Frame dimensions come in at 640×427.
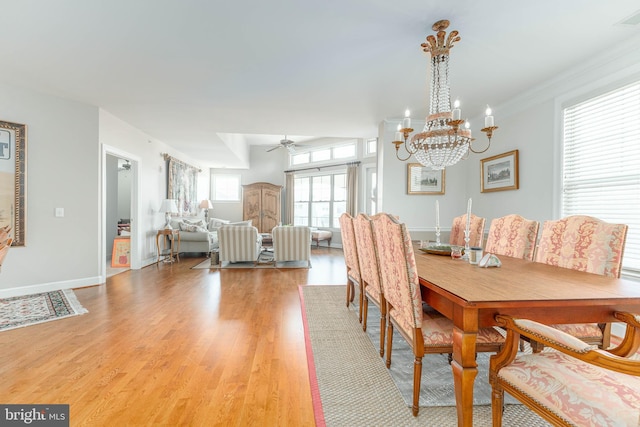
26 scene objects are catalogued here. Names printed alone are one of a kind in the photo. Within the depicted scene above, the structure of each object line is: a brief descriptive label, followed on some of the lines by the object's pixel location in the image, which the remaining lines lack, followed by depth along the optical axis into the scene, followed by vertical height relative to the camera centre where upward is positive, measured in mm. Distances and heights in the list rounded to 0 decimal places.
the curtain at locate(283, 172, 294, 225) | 8805 +270
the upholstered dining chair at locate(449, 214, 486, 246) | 2867 -217
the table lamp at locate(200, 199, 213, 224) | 8039 +39
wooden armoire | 8734 +62
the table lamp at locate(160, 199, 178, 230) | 5662 -25
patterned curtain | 6287 +492
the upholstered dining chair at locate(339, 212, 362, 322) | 2679 -466
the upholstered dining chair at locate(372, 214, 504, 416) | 1434 -570
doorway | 4380 -165
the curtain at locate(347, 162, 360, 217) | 7547 +498
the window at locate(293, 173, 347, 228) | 8055 +271
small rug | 2650 -1091
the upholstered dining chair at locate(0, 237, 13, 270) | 1560 -241
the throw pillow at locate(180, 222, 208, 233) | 6039 -448
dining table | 1191 -391
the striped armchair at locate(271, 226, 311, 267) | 5184 -650
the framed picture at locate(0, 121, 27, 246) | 3260 +295
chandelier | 2137 +661
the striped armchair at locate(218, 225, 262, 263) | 5074 -654
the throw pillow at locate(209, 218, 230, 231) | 7773 -455
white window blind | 2451 +496
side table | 5582 -806
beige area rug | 1446 -1071
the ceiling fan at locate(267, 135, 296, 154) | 6986 +1586
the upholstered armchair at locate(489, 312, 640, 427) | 855 -591
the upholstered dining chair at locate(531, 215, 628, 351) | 1551 -235
